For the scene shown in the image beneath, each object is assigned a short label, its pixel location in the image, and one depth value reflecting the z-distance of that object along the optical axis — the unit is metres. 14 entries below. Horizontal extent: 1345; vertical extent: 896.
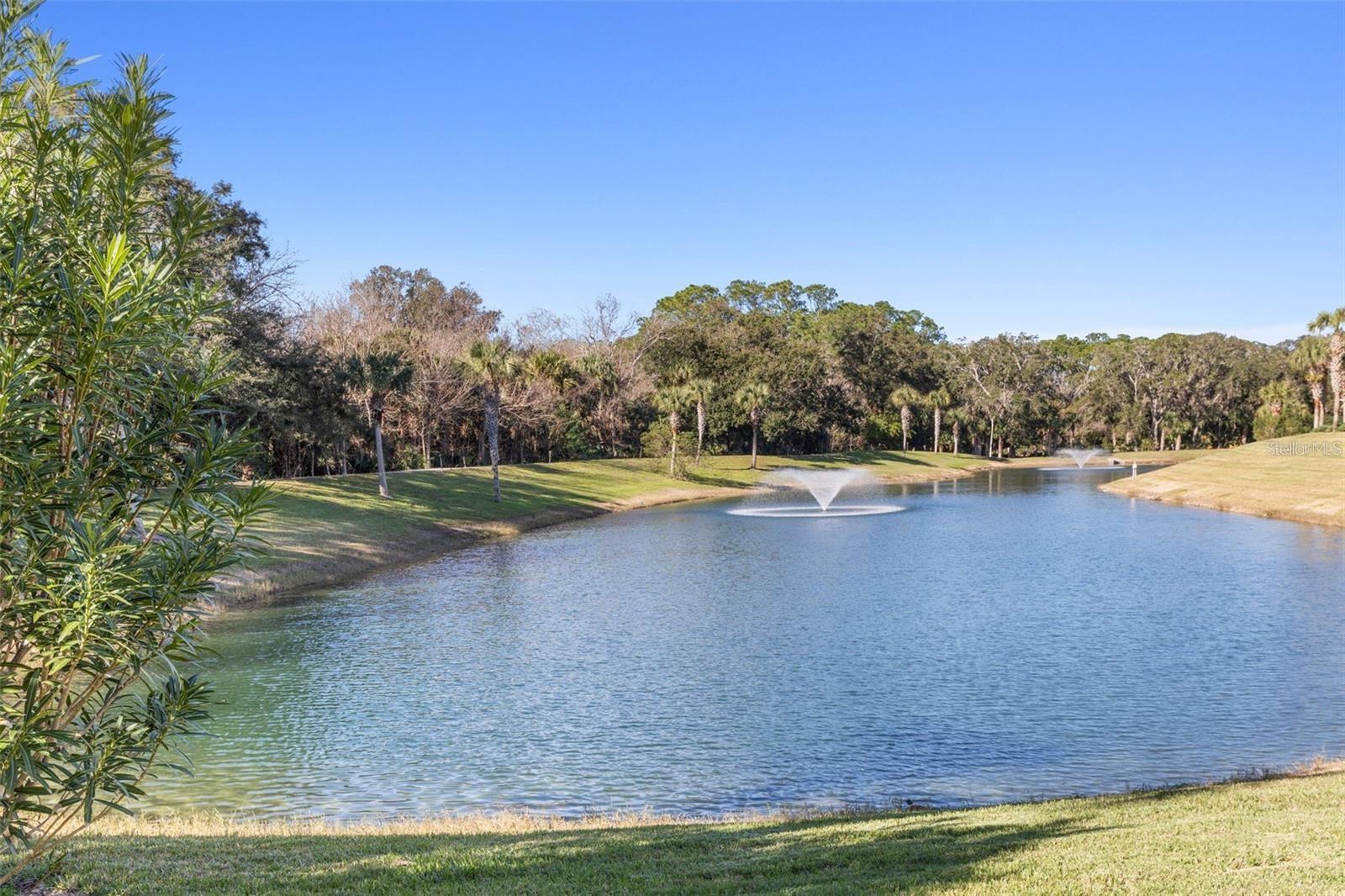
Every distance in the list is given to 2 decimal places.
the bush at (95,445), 6.59
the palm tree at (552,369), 74.31
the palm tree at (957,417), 120.31
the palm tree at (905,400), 113.31
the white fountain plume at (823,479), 83.62
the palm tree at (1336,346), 86.62
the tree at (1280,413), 101.12
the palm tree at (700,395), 88.06
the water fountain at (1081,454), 119.29
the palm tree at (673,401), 85.09
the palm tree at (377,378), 52.16
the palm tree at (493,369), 61.59
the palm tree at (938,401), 117.88
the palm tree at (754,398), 93.25
